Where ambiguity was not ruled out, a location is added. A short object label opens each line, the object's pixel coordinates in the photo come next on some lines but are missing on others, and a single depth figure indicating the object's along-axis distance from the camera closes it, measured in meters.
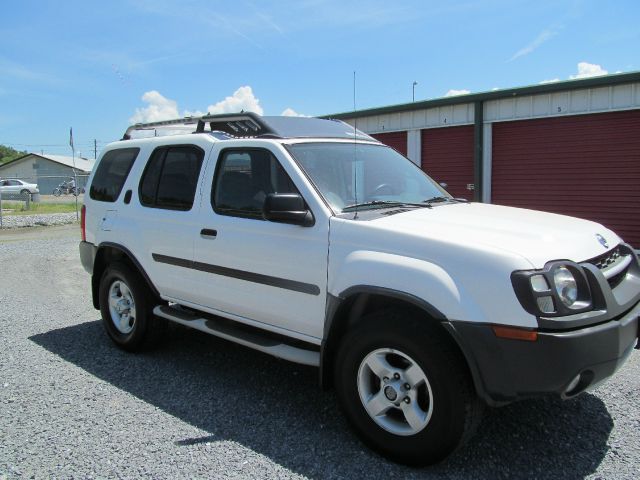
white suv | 2.67
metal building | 10.03
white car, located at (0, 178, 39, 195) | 38.62
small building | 66.62
